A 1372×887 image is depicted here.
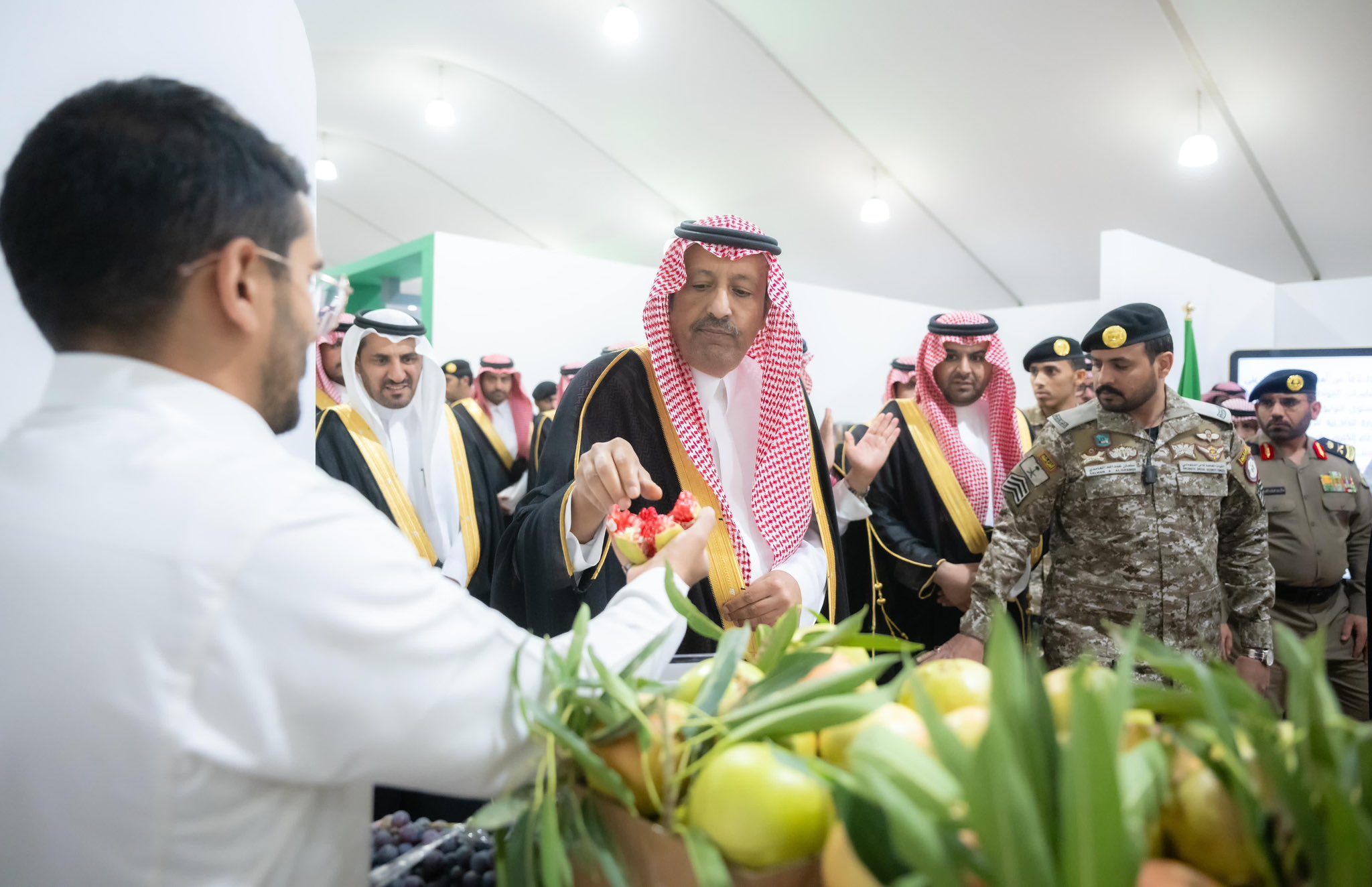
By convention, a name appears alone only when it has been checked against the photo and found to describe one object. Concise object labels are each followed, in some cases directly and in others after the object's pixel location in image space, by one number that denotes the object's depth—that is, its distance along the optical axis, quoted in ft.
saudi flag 19.72
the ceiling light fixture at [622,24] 29.30
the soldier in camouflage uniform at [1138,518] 9.70
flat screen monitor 22.26
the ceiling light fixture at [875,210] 34.58
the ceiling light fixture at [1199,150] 26.27
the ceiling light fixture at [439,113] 37.29
